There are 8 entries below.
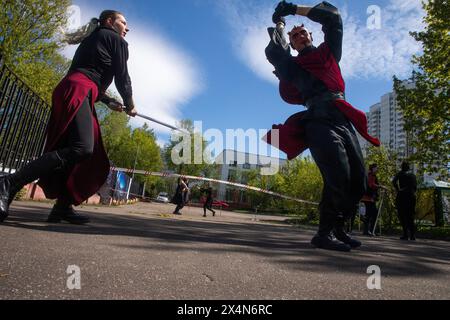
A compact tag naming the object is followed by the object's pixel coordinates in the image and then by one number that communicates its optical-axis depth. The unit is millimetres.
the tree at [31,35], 13453
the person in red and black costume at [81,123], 2771
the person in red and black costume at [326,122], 2881
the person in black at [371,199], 8602
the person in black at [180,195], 14373
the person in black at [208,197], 18031
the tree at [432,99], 13508
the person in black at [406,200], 7699
